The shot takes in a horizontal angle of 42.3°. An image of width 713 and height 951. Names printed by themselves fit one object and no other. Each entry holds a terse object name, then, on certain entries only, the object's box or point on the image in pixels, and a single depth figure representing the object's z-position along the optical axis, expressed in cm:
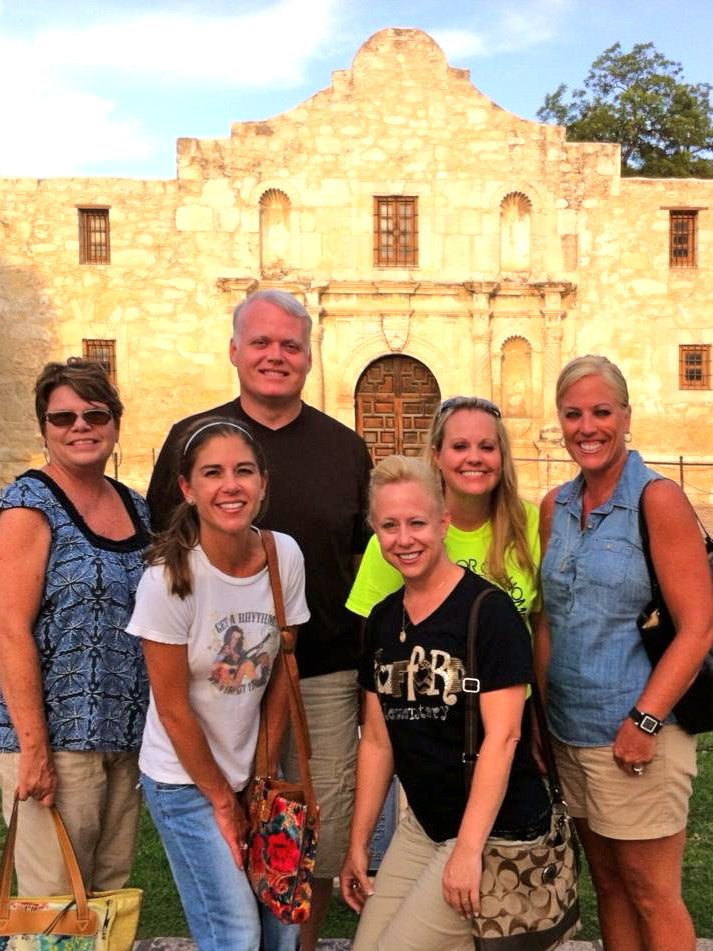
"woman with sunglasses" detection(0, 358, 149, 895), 290
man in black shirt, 356
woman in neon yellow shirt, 309
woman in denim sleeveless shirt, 294
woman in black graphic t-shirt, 258
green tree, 3045
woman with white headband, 270
